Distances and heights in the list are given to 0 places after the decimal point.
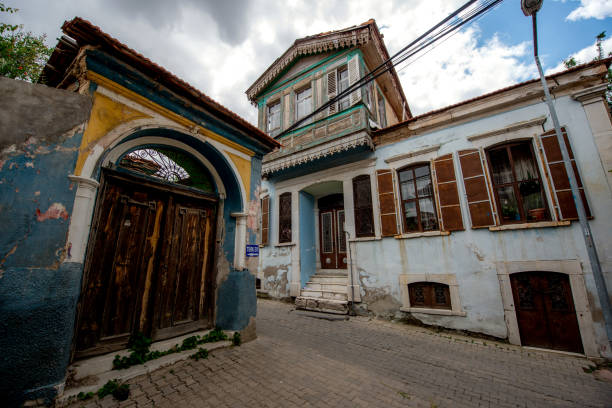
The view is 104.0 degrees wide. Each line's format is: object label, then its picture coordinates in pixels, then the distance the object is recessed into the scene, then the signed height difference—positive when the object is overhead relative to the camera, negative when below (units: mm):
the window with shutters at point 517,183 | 5508 +1597
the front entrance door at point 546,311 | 4699 -1207
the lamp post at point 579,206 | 4332 +826
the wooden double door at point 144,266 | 3420 -87
